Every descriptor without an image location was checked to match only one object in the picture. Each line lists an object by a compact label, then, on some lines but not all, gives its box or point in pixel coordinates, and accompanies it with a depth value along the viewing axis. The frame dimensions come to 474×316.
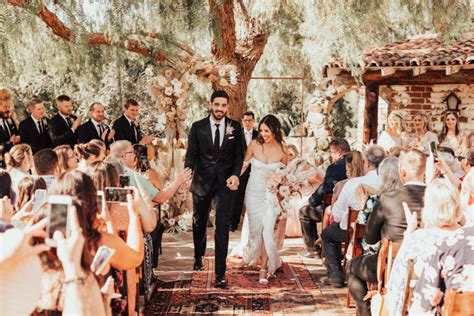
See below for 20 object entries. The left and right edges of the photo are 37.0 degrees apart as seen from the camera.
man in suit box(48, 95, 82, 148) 8.57
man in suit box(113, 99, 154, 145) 8.99
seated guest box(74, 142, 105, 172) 6.35
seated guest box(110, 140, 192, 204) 5.83
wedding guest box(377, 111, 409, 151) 9.59
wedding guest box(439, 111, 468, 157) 10.19
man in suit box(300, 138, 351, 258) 7.57
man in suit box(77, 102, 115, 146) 8.56
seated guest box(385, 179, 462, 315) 3.92
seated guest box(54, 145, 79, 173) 6.23
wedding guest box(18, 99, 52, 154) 8.51
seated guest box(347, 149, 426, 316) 4.78
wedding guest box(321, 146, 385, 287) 6.67
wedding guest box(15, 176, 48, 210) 5.02
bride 7.17
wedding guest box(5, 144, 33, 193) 6.03
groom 7.11
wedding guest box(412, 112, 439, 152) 9.73
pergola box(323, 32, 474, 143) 12.75
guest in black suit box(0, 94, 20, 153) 8.34
